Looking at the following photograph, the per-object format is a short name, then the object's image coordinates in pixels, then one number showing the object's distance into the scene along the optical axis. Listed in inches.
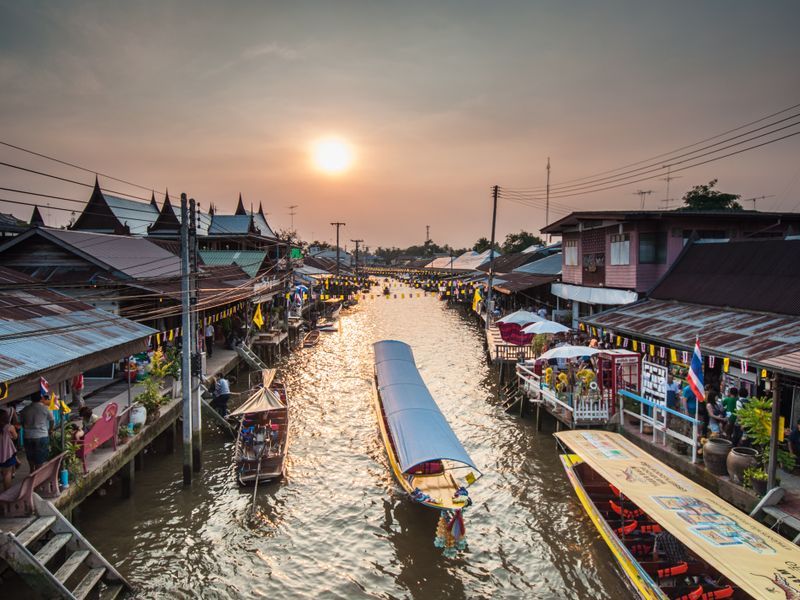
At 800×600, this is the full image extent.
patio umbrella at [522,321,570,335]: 925.2
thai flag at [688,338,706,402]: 495.2
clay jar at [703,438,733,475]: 471.8
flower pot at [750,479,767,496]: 424.2
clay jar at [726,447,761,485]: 444.5
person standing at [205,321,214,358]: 1103.6
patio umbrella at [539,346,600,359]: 701.9
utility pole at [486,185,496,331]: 1623.2
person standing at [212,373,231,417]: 759.7
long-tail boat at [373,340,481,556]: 467.2
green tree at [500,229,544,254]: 3590.1
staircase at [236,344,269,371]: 1116.8
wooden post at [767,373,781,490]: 409.7
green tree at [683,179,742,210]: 2045.5
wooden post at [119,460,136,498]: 551.8
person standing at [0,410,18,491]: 396.5
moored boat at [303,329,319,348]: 1517.8
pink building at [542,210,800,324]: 922.7
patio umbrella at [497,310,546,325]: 1096.2
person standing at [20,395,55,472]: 427.5
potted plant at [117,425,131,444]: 548.7
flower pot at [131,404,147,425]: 573.7
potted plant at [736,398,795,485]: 446.9
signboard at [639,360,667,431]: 571.2
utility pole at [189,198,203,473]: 595.5
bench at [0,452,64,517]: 368.2
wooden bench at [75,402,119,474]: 469.7
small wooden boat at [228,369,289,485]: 594.5
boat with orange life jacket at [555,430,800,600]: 298.4
